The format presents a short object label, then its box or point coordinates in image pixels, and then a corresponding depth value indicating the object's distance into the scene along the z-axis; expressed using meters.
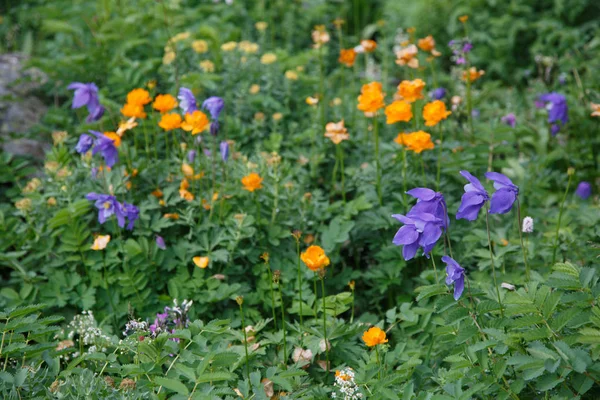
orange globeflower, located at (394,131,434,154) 4.96
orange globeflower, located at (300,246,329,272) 3.98
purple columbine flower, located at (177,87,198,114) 5.26
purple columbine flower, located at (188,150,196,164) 5.47
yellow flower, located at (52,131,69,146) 5.85
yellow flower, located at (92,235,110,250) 4.89
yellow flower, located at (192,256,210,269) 4.89
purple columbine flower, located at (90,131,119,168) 5.03
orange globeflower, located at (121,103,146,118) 5.36
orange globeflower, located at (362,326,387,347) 3.87
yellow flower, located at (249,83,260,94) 6.93
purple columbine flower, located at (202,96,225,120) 5.27
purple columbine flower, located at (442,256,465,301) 3.46
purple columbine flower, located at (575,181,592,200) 6.70
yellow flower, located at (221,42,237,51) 7.12
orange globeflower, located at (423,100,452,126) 5.03
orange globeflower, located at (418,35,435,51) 6.18
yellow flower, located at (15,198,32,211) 5.25
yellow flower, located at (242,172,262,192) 4.93
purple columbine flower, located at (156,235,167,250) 5.08
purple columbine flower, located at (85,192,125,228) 4.93
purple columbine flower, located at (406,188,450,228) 3.53
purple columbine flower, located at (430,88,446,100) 6.68
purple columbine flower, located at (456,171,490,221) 3.45
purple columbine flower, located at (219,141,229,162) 5.34
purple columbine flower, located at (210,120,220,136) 5.27
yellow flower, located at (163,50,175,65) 7.09
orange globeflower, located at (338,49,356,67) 6.34
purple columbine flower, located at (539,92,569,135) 6.84
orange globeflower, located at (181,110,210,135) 4.89
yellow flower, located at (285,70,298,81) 7.07
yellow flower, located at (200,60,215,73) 7.08
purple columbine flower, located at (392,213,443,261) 3.51
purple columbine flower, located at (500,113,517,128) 7.25
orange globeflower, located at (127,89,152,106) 5.37
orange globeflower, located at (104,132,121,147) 5.10
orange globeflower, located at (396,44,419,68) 5.92
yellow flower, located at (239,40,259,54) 7.42
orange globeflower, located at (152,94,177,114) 5.28
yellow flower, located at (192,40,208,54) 7.41
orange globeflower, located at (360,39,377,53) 6.37
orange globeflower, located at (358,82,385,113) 5.21
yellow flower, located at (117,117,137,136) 5.26
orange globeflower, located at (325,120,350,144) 5.56
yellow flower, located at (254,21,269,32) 7.88
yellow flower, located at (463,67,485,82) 6.27
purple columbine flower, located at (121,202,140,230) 5.04
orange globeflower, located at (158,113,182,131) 5.05
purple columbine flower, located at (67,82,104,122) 5.65
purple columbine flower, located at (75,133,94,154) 5.19
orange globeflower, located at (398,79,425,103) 5.11
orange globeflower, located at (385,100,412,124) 5.00
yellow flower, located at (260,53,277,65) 7.11
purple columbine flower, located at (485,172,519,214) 3.47
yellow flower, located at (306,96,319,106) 5.82
